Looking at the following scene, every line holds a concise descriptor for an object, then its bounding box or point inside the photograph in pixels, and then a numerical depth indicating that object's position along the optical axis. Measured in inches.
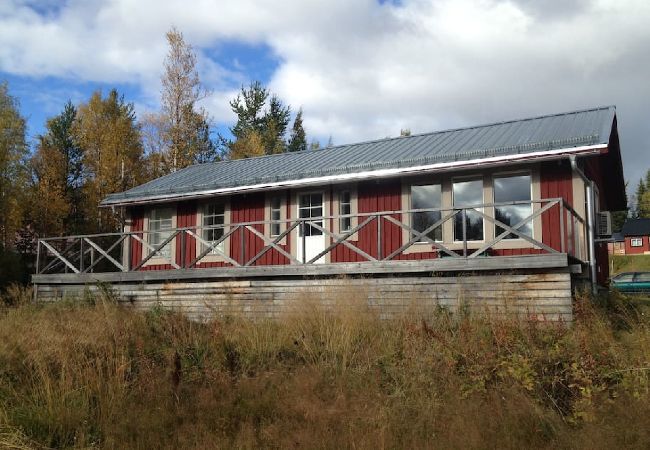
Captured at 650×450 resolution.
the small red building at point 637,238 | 2105.1
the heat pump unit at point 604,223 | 452.1
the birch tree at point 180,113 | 1066.7
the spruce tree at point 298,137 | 1502.2
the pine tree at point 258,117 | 1456.7
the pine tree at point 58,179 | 1048.2
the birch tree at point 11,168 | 938.1
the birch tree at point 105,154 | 1076.5
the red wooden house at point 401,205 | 384.8
